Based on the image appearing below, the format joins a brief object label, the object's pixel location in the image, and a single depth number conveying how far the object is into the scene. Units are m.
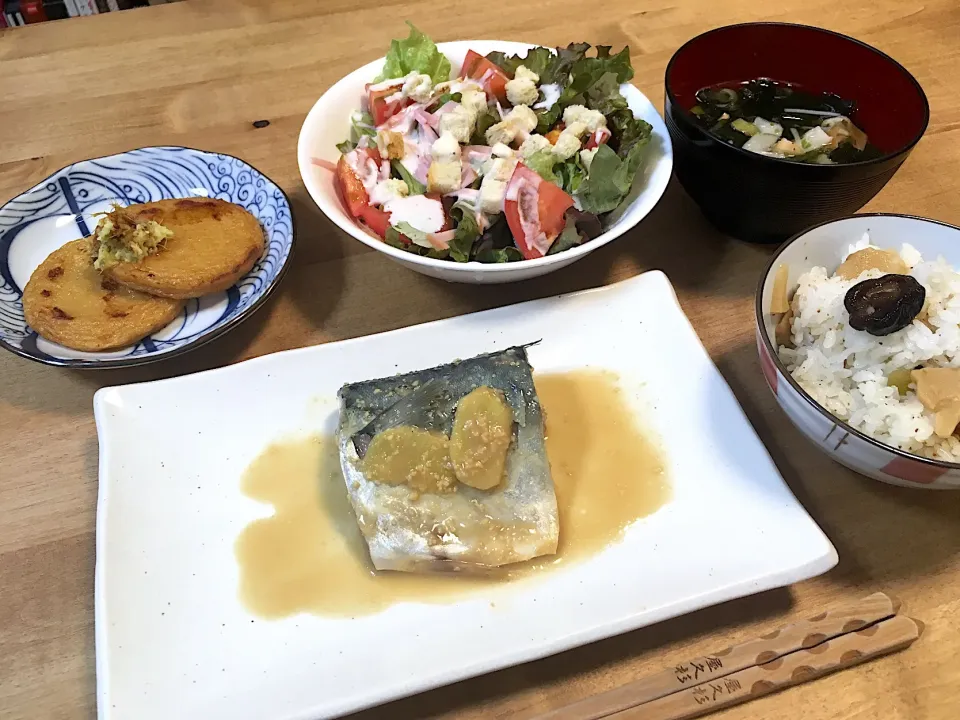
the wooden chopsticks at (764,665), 0.25
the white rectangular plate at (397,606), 0.26
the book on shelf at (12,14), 0.66
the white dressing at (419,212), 0.36
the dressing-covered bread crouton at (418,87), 0.39
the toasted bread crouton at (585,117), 0.38
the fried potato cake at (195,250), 0.35
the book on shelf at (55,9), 0.69
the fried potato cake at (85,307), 0.34
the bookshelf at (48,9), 0.67
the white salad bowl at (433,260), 0.33
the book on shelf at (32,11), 0.67
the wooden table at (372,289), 0.27
